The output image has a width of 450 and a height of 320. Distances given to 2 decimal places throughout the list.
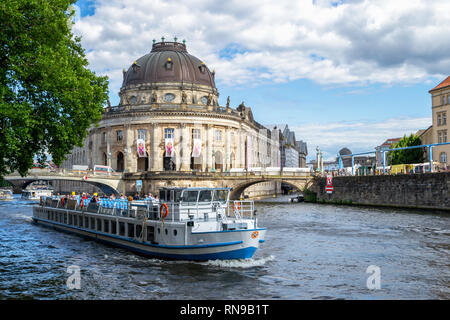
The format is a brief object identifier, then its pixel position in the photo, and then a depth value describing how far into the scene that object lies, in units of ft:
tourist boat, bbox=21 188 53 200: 323.57
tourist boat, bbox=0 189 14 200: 300.61
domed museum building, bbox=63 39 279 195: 294.05
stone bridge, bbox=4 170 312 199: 259.39
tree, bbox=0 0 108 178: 65.98
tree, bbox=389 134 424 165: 291.79
